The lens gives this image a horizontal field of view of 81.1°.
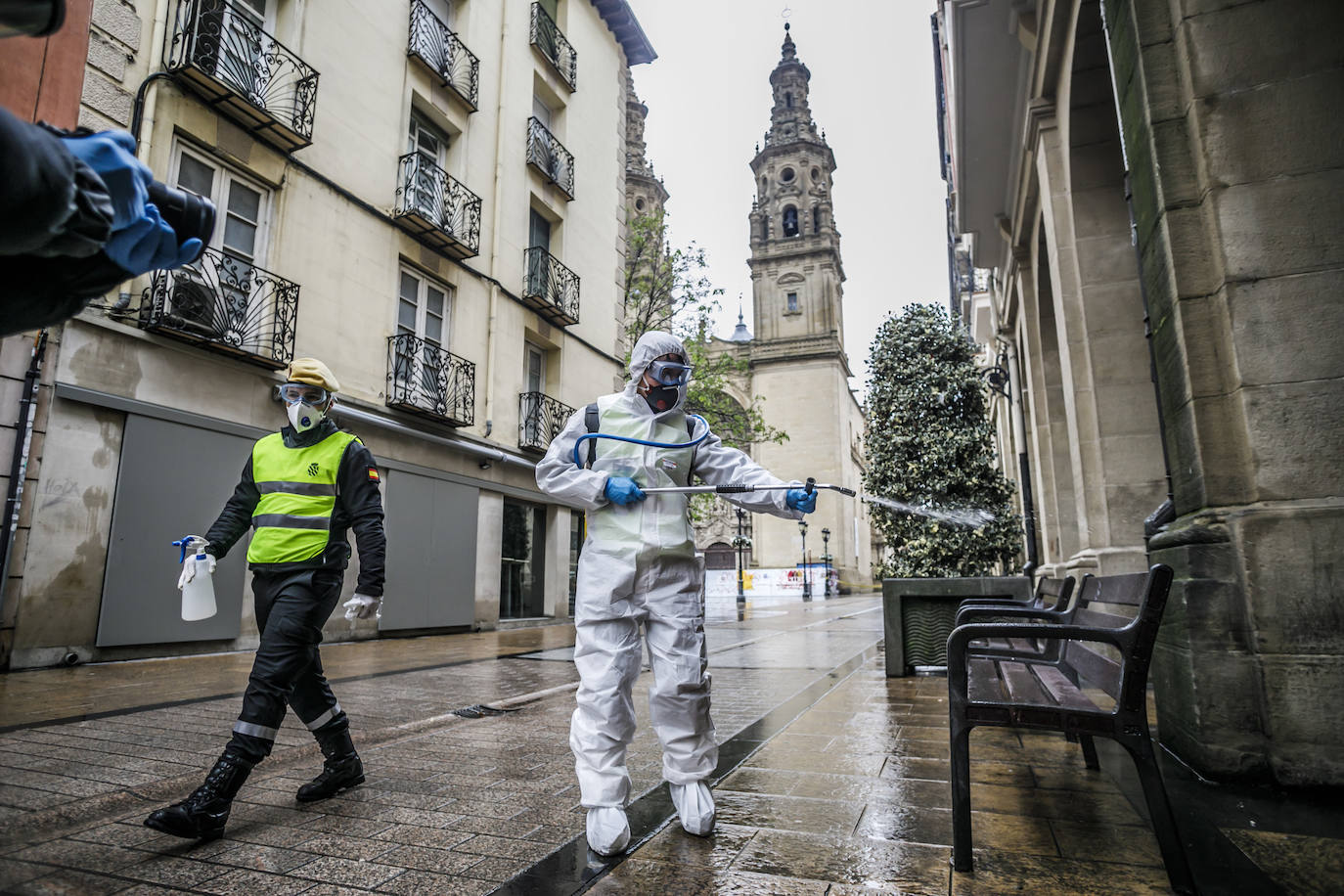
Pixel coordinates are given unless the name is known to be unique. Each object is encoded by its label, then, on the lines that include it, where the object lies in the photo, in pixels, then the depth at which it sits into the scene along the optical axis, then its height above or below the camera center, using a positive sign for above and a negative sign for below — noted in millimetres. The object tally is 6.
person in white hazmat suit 2684 -73
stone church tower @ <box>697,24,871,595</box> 50625 +17224
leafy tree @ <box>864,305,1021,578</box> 12203 +2170
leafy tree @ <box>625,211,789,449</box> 23734 +8894
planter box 7008 -259
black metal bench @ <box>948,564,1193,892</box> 2262 -394
